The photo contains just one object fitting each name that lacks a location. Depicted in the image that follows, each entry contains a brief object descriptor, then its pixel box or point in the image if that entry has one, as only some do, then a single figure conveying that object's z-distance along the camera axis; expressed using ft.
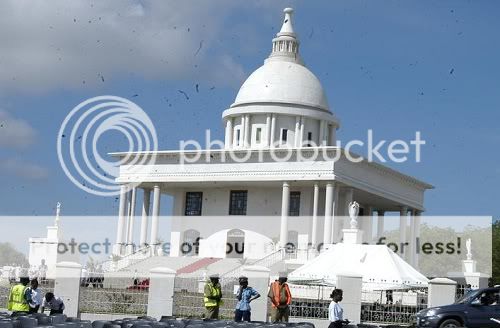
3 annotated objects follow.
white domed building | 187.21
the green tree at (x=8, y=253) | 336.08
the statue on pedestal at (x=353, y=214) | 141.42
